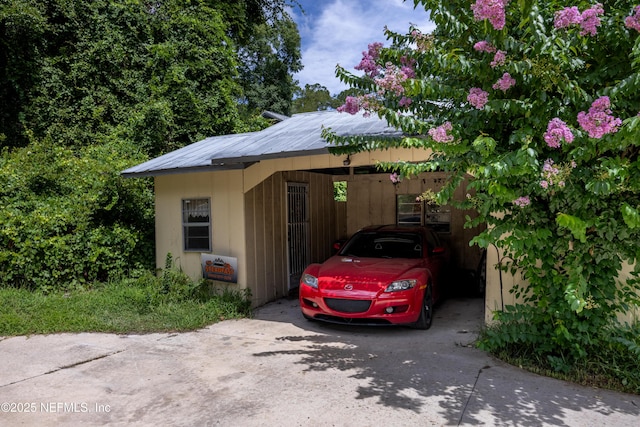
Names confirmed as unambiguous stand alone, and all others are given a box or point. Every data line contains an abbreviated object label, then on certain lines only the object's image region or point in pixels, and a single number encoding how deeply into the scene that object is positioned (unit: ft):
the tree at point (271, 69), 86.02
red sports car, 18.28
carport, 21.11
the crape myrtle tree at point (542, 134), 11.10
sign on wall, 24.07
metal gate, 28.50
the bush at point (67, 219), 25.68
